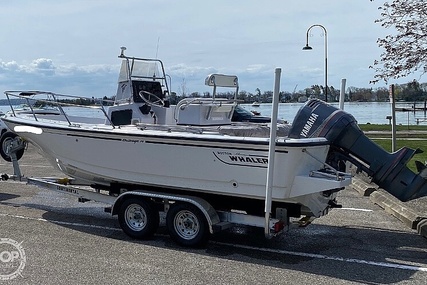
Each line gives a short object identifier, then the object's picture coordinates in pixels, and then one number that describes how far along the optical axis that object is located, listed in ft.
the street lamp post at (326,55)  80.01
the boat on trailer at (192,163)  22.12
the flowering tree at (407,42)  33.94
